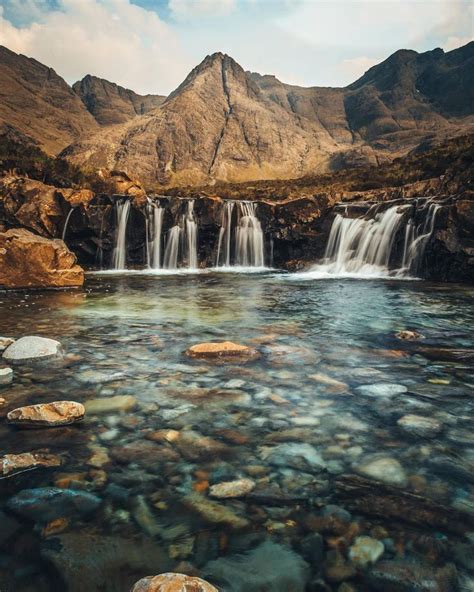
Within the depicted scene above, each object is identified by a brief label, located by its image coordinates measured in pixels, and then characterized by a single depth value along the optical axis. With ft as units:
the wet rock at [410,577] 6.74
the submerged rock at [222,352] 20.06
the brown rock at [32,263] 48.19
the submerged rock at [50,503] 8.56
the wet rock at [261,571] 6.86
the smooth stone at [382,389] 15.40
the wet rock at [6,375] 16.08
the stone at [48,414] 12.22
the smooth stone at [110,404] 13.66
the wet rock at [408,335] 24.35
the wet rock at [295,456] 10.51
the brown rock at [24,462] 9.96
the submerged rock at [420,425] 12.25
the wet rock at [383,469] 9.86
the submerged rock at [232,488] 9.32
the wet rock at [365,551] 7.37
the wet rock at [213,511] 8.37
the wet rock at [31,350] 18.95
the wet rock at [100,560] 6.86
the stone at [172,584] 6.04
